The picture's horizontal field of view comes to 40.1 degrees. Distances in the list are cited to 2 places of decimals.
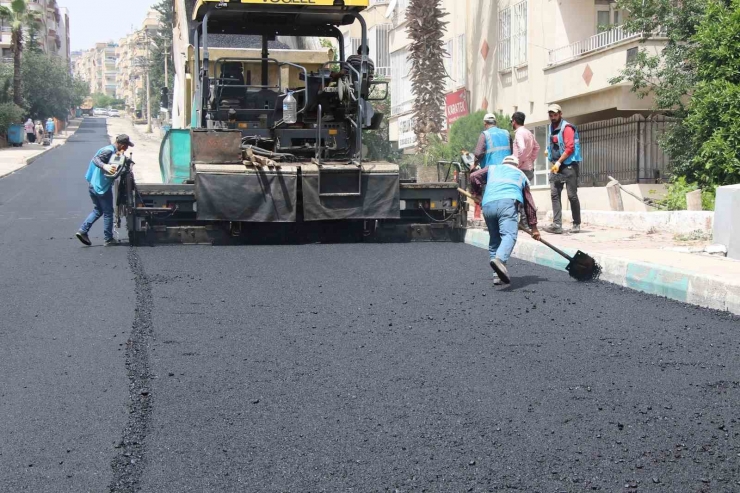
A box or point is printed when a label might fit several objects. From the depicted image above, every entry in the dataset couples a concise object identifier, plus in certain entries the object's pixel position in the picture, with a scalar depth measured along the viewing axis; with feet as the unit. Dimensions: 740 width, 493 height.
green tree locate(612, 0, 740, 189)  45.83
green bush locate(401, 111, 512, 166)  83.10
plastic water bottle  40.86
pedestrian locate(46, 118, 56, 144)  198.49
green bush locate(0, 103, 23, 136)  166.71
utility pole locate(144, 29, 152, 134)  261.03
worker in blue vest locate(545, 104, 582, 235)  41.50
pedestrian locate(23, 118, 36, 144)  188.03
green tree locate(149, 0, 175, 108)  229.45
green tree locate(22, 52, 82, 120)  228.02
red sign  90.94
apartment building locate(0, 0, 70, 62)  285.23
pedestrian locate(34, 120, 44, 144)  188.65
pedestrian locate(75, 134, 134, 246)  41.06
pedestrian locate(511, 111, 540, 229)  41.68
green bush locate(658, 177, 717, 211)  46.85
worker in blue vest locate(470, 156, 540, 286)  29.73
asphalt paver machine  39.17
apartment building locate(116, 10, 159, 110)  435.53
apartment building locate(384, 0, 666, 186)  62.23
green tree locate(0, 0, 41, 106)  189.47
